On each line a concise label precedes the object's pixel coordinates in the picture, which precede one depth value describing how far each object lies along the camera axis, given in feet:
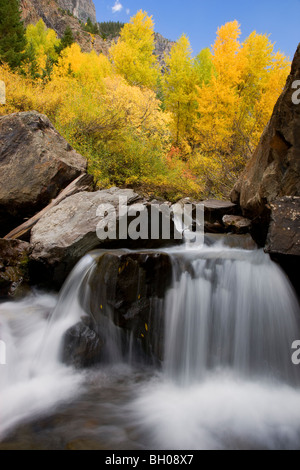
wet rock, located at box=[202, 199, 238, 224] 24.84
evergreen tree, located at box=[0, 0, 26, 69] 69.82
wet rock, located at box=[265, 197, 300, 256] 12.02
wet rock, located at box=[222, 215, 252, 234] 20.56
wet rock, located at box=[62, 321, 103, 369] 12.28
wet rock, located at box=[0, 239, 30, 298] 18.07
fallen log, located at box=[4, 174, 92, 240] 20.77
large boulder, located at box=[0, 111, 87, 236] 21.94
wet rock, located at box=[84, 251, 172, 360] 12.81
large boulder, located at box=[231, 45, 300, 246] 14.67
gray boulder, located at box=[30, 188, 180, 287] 16.78
